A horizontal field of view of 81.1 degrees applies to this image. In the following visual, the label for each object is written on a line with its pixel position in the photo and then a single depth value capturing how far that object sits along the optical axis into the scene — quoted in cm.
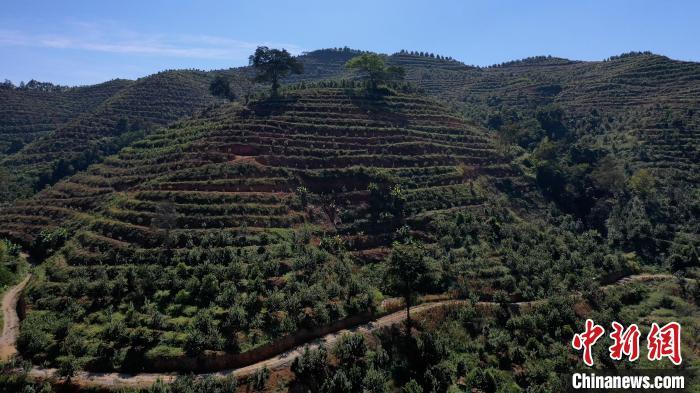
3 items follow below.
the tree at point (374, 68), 8712
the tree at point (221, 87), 9225
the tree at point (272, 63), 8162
